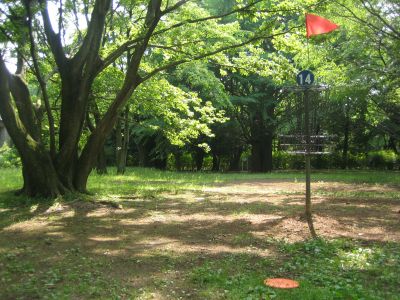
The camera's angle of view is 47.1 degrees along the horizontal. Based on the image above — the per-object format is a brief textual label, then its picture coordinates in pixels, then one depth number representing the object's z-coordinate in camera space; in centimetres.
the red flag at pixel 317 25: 880
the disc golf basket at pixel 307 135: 781
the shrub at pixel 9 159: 2961
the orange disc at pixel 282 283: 491
